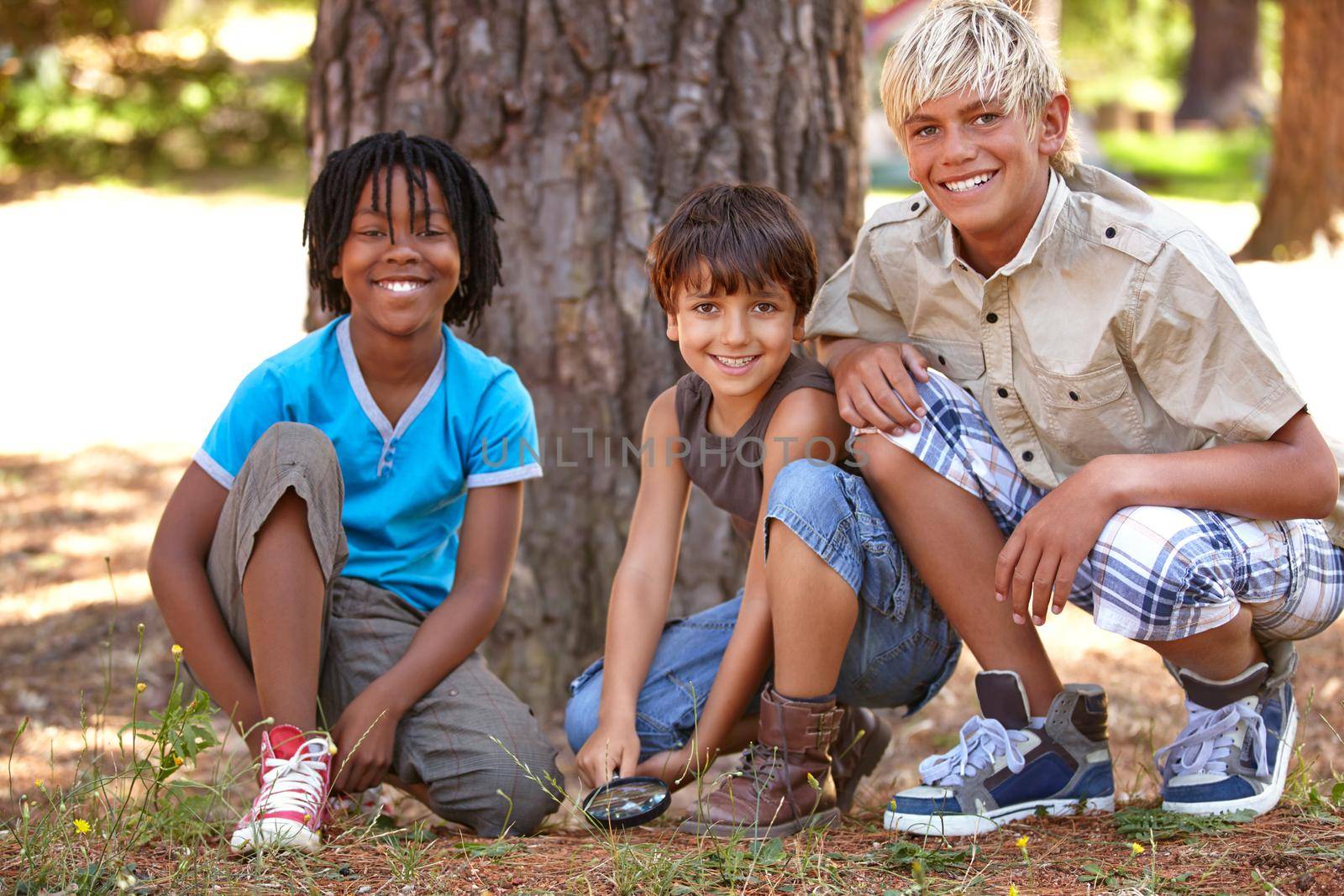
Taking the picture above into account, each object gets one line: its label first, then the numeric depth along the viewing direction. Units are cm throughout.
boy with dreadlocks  464
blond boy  431
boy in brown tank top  457
